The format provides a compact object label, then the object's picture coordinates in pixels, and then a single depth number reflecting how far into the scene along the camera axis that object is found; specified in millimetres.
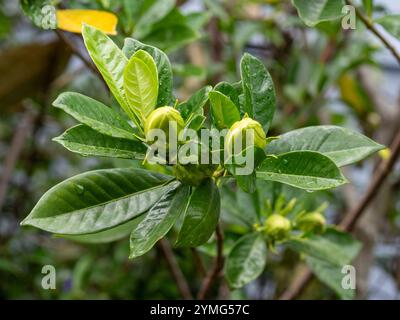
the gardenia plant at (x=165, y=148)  610
